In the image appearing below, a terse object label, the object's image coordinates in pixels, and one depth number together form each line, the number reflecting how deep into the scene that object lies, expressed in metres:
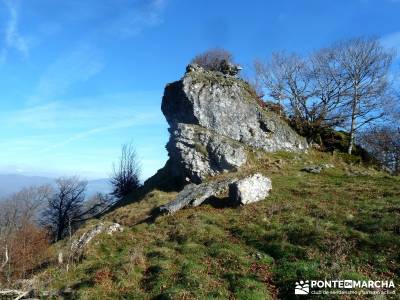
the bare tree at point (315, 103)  40.06
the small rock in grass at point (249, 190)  22.64
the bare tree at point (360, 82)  38.47
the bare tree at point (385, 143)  41.31
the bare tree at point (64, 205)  49.50
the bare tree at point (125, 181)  41.53
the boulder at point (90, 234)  20.35
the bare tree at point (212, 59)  47.25
